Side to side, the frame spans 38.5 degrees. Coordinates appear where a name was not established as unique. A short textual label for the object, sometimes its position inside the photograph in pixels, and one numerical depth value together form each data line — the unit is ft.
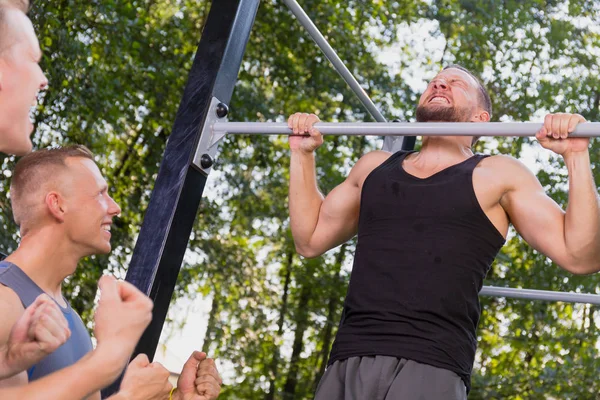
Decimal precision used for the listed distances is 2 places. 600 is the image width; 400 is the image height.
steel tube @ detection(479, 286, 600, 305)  10.44
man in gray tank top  5.45
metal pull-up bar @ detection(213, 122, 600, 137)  5.84
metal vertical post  6.48
